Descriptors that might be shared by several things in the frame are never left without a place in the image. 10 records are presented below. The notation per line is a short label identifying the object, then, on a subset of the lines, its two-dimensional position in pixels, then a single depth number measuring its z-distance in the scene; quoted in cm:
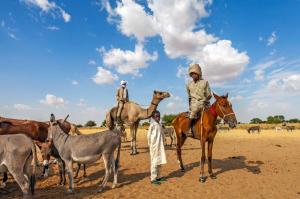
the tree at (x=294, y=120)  7197
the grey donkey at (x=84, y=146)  620
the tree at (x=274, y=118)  6728
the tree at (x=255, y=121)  7152
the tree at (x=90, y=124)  5995
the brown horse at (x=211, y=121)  725
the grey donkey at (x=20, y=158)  510
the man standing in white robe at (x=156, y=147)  693
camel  1102
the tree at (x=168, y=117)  5458
